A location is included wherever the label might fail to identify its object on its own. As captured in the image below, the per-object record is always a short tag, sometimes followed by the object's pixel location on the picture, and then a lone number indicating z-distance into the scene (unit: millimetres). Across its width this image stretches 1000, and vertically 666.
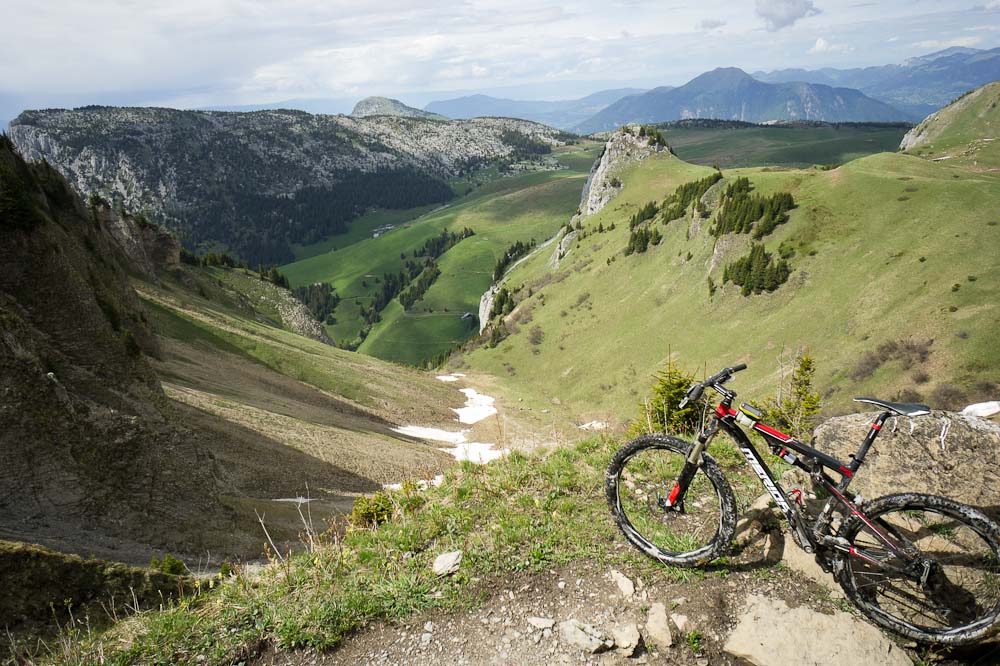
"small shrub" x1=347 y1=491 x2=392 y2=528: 11516
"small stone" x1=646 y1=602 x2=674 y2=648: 6749
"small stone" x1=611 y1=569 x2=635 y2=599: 7551
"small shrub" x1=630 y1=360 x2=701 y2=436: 23586
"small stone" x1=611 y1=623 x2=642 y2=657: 6703
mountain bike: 6340
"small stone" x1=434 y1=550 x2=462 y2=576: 8289
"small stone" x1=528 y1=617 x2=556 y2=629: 7191
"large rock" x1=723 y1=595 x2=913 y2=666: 6133
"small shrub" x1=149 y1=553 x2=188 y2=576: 12812
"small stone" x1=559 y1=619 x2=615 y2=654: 6781
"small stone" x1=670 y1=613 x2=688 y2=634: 6898
